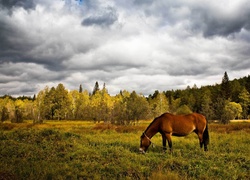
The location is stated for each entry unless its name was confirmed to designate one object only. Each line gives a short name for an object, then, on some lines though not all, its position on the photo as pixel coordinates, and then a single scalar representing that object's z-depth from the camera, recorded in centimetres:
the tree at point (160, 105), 8120
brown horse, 1337
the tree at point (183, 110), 6318
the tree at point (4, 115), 6926
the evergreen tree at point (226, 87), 8526
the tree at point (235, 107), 6978
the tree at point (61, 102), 7937
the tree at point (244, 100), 8112
